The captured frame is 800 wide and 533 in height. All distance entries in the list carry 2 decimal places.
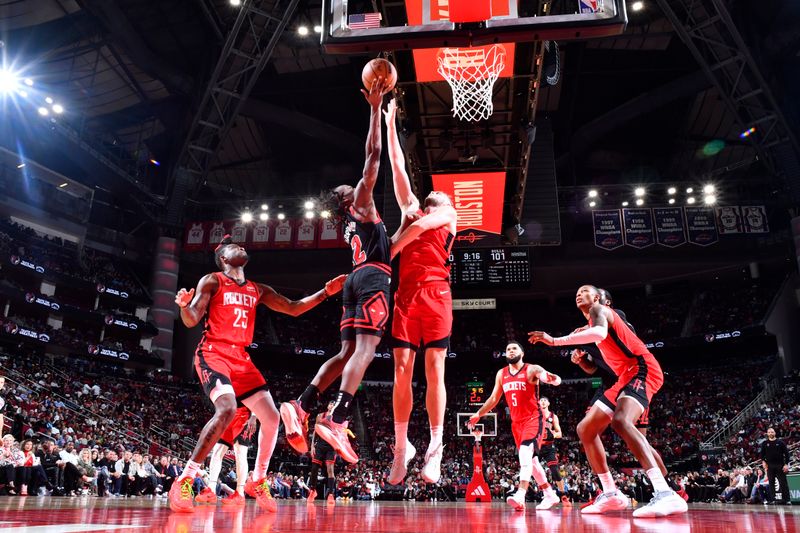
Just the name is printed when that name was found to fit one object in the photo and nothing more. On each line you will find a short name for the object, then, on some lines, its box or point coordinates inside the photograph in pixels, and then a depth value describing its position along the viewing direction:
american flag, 6.01
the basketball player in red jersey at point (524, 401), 8.46
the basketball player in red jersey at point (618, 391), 5.07
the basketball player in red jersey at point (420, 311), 4.57
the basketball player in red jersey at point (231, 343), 5.12
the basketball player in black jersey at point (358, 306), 4.31
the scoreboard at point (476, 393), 23.64
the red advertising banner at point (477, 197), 15.89
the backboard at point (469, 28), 5.57
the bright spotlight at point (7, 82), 21.16
